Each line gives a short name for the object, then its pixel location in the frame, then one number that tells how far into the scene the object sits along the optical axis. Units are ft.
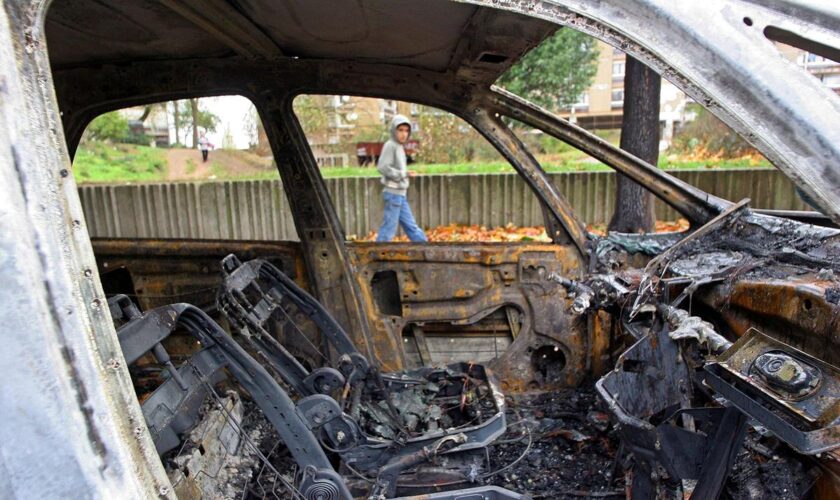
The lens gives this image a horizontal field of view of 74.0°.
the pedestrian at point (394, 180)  21.17
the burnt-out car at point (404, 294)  3.75
